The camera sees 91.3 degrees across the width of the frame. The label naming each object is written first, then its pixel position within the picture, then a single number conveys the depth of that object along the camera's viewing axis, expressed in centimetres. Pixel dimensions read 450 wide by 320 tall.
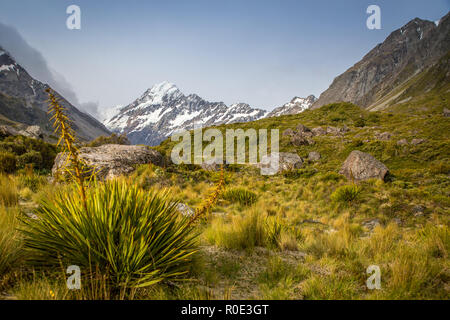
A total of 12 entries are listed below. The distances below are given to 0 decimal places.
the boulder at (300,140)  2534
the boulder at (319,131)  2927
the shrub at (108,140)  2931
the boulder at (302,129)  2962
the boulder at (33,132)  2761
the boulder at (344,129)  2942
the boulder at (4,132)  1504
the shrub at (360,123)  3228
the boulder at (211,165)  1717
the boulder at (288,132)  2856
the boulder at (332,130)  2916
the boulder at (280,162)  1712
